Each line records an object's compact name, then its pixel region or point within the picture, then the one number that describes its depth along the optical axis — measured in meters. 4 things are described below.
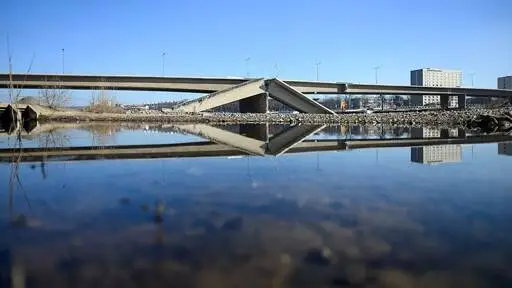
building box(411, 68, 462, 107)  192.95
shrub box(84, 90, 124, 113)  68.81
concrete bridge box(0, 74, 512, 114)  72.19
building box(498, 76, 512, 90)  181.88
